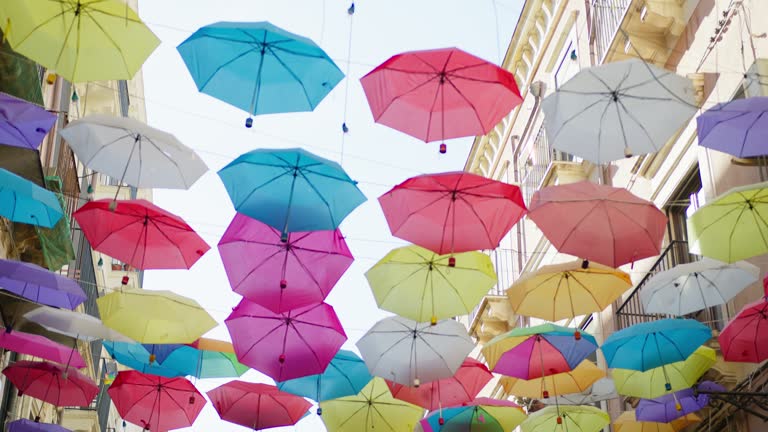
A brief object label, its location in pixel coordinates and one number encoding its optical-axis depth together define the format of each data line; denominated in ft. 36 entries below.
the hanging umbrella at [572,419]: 52.70
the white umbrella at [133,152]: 41.22
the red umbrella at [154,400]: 53.21
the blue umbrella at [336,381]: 51.97
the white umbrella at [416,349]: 51.16
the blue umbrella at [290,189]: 40.78
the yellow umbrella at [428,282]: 47.34
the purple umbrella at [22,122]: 40.04
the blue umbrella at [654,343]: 44.29
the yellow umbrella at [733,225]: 39.96
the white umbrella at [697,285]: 44.06
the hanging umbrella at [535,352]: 49.62
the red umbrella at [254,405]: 53.16
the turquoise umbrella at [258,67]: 39.52
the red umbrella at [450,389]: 53.78
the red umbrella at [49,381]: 50.78
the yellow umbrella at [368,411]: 56.24
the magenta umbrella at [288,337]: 48.47
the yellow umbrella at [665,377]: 46.50
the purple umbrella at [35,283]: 43.27
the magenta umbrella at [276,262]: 44.96
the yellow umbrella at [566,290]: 47.62
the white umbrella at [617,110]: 39.65
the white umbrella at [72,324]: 46.65
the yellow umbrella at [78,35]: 37.45
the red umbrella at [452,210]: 41.91
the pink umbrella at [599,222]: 42.14
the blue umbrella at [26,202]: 39.65
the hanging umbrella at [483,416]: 53.62
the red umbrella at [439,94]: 39.70
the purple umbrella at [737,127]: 38.65
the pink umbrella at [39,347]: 46.88
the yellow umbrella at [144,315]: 47.75
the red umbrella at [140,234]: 44.14
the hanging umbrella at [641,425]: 50.57
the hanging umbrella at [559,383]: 52.85
